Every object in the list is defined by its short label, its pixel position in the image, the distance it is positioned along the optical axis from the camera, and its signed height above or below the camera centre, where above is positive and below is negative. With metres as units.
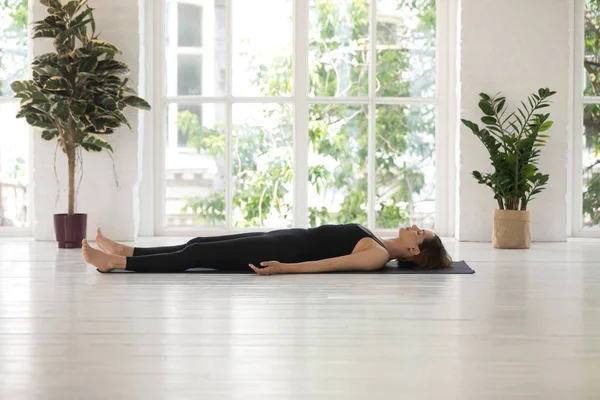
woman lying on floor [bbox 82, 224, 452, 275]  4.81 -0.55
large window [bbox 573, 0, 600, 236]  7.81 +0.46
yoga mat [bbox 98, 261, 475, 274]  5.04 -0.69
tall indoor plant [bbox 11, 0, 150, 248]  6.55 +0.54
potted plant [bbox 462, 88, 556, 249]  6.79 -0.11
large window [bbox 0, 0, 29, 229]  7.80 +0.31
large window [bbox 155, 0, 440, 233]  7.83 +0.51
